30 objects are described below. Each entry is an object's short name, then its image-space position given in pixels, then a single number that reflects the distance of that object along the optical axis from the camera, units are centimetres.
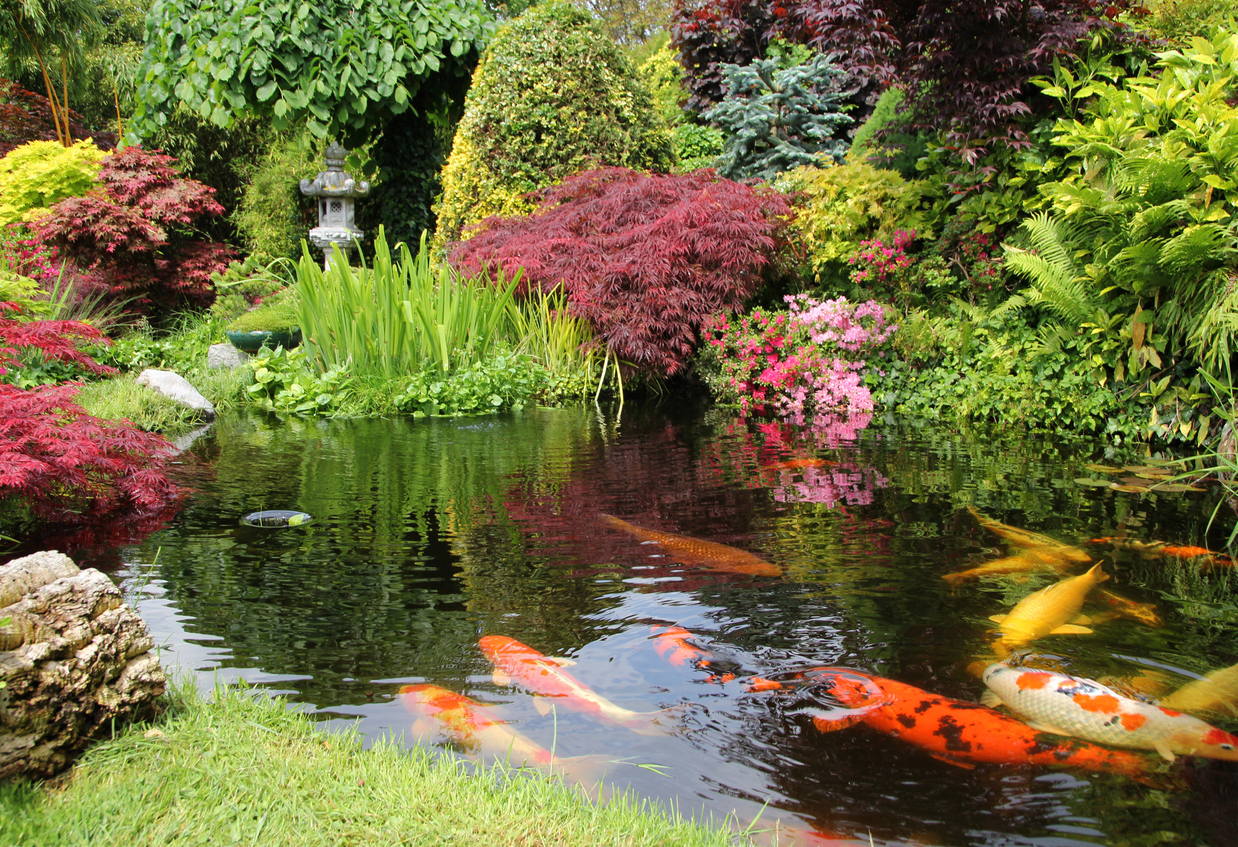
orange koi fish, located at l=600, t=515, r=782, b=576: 320
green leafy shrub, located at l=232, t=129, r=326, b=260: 1339
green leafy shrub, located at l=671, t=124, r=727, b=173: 1225
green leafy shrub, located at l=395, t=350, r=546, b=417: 724
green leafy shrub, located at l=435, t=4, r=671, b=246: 986
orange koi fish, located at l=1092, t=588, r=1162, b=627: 266
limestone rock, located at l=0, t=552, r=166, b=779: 174
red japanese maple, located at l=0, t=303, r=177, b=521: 317
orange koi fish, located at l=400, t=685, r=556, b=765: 197
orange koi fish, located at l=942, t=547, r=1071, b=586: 308
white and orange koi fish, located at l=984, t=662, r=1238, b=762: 195
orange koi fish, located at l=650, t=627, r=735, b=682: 242
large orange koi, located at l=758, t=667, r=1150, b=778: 192
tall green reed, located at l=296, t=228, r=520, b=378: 738
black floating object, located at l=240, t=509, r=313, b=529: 382
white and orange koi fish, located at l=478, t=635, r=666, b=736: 214
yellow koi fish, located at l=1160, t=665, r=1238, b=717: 210
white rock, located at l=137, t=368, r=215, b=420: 706
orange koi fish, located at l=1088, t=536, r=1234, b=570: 321
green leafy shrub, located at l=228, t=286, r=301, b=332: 886
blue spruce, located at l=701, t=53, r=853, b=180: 1105
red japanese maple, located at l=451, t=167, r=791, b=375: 743
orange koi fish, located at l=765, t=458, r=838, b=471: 506
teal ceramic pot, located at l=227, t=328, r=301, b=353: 881
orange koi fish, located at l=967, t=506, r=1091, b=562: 329
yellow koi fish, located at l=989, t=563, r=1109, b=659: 252
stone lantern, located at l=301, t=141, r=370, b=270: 1130
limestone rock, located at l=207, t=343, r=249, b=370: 905
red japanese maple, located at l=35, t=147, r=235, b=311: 1010
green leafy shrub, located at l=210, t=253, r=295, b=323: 1093
